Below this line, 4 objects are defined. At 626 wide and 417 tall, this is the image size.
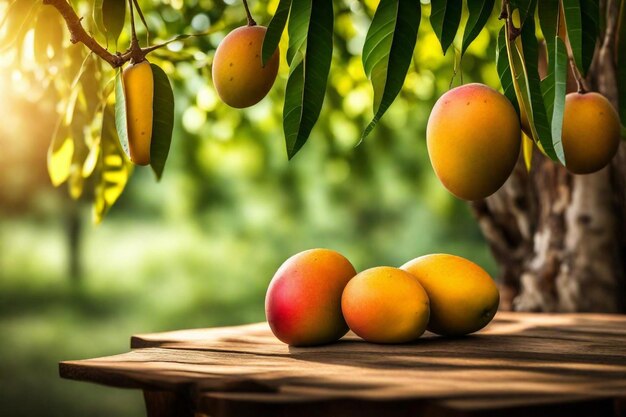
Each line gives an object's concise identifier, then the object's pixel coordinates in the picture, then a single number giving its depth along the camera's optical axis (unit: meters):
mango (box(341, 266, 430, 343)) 1.24
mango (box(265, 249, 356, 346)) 1.26
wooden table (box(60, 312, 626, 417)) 0.98
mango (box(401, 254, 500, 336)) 1.28
